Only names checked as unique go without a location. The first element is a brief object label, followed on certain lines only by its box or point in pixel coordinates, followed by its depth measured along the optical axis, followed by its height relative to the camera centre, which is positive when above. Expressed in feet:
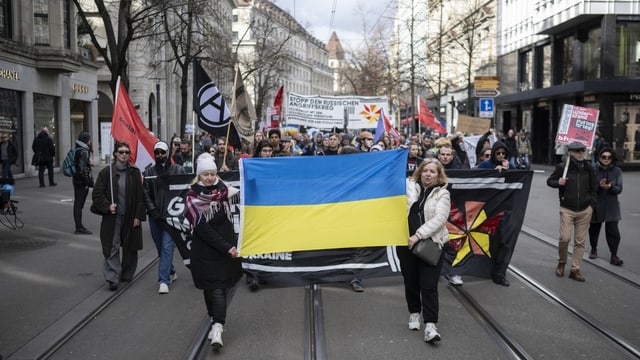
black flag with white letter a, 30.96 +1.81
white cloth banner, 63.10 +3.59
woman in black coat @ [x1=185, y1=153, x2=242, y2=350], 19.03 -2.67
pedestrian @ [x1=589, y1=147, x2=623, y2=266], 31.37 -2.56
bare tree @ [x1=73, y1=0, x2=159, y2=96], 60.44 +10.04
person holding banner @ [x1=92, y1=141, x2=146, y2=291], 26.89 -2.32
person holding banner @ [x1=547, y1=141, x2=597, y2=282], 28.40 -2.49
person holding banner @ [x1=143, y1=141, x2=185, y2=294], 26.61 -2.55
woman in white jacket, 19.47 -2.52
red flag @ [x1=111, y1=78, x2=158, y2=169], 27.97 +0.66
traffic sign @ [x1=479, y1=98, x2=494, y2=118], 70.54 +4.09
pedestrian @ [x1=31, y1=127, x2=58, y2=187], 72.28 -0.44
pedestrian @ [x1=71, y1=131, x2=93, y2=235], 41.17 -2.05
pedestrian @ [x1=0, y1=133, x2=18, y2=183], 68.28 -0.71
